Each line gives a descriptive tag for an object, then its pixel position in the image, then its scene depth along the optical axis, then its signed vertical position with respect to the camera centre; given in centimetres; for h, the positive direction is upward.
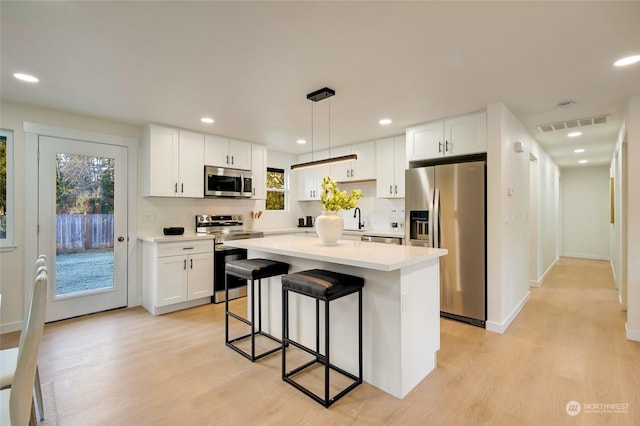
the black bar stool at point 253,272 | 258 -51
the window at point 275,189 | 573 +48
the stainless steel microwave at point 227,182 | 440 +49
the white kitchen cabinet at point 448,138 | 339 +91
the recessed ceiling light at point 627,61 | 225 +114
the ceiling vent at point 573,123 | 360 +112
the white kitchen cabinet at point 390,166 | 448 +72
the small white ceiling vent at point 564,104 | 311 +113
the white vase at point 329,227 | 268 -11
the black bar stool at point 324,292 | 200 -54
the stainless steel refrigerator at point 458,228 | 330 -17
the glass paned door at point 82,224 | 342 -10
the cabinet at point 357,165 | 484 +81
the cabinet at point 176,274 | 371 -76
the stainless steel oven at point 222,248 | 424 -48
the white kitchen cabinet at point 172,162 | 389 +69
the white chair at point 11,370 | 148 -77
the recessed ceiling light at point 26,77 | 253 +117
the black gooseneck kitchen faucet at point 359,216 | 533 -4
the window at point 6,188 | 316 +28
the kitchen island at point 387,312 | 207 -73
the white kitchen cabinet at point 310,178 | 558 +69
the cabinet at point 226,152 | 443 +94
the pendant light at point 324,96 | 281 +113
